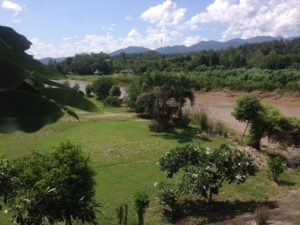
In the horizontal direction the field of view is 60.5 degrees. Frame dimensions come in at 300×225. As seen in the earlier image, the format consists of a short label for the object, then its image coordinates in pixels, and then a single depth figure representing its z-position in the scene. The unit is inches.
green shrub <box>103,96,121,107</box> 699.1
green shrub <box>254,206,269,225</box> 185.4
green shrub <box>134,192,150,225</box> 204.3
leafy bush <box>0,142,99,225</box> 169.7
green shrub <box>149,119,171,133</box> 472.2
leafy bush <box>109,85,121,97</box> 767.4
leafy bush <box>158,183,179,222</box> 224.4
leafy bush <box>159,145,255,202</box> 228.9
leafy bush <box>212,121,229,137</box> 450.3
